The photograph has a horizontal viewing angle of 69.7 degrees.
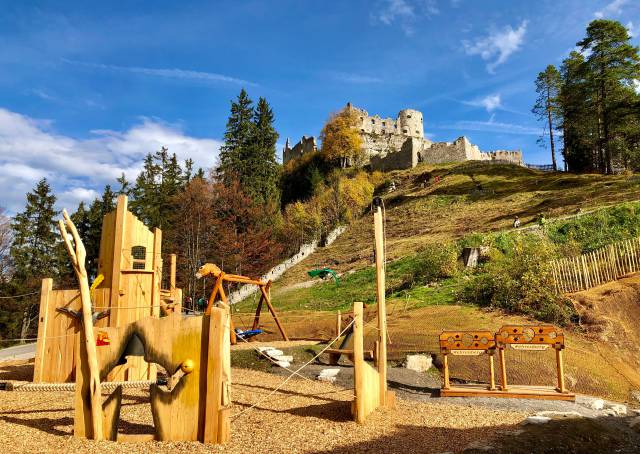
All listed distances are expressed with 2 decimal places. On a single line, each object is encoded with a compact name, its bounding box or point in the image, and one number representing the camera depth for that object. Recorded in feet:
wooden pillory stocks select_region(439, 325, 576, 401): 28.45
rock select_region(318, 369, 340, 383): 31.42
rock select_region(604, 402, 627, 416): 25.00
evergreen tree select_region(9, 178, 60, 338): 98.12
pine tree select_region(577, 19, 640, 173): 115.03
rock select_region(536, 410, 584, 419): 20.73
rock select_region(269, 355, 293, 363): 35.73
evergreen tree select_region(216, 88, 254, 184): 125.17
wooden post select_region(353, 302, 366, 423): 20.81
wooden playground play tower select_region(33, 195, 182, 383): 26.58
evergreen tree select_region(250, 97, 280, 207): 124.98
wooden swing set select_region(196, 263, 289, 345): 40.65
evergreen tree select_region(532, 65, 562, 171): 143.74
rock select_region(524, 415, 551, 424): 18.76
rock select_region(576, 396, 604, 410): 26.21
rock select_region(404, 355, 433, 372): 34.73
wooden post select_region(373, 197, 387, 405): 24.54
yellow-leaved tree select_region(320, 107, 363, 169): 193.77
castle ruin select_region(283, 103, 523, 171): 180.75
